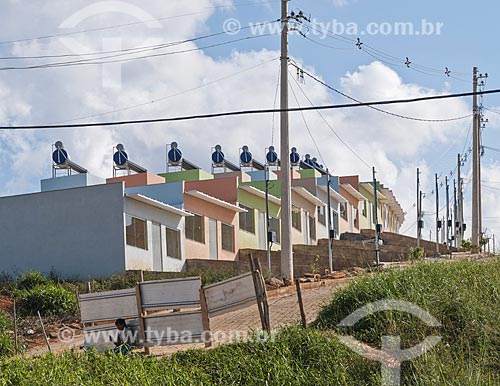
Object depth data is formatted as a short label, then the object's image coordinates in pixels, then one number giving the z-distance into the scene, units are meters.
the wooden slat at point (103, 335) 14.11
